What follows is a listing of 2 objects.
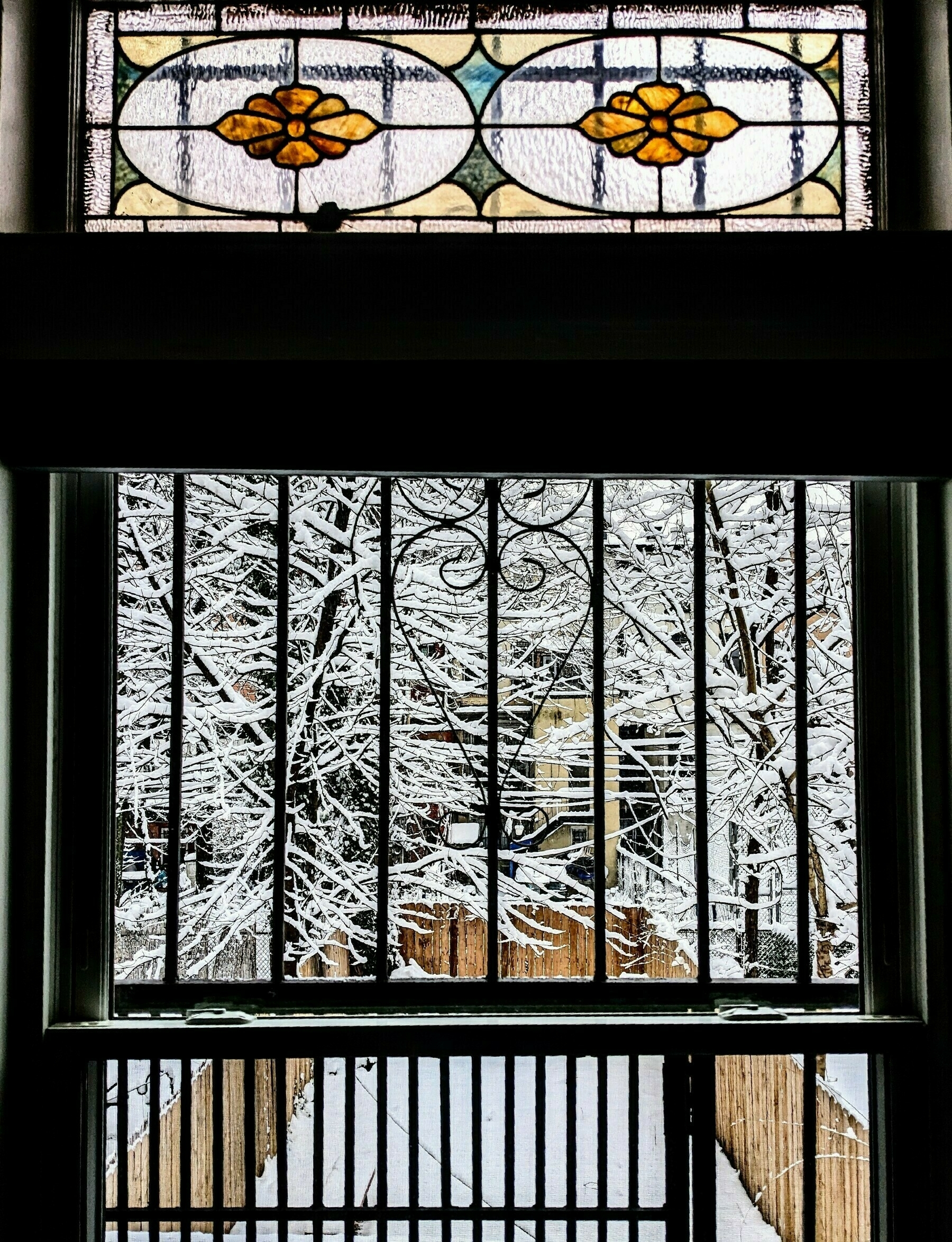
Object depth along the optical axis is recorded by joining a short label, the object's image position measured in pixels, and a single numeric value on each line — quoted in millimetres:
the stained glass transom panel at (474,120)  1877
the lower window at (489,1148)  1749
